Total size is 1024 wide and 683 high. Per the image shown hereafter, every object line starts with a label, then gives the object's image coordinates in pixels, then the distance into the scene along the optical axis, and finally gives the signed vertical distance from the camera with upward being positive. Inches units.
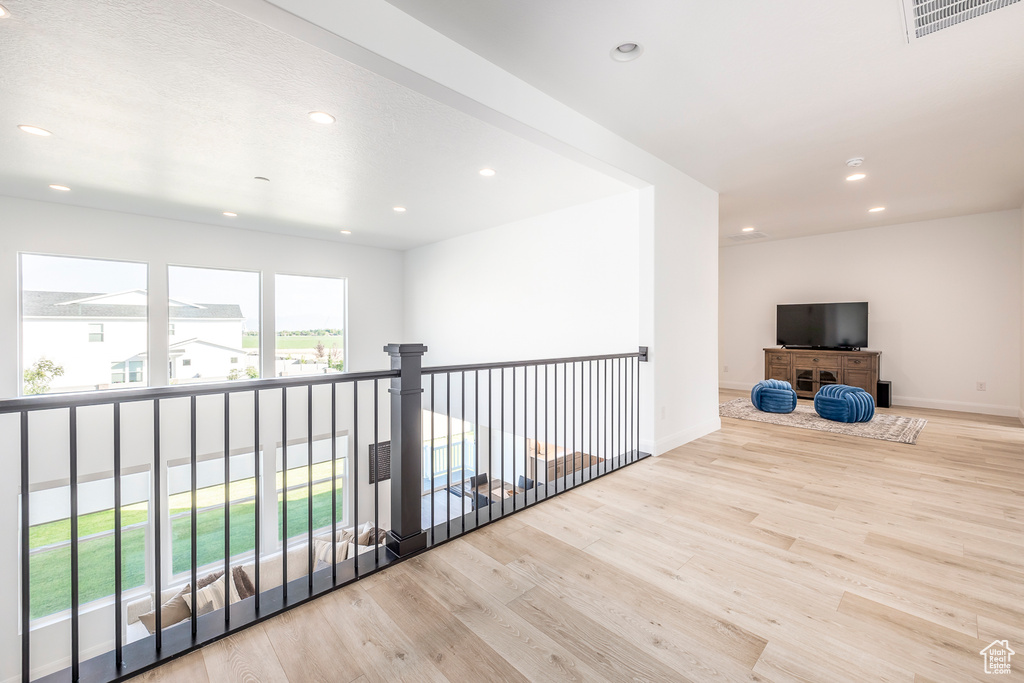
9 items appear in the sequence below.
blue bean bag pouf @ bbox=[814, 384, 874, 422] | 190.7 -28.4
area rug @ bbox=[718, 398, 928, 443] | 170.4 -36.1
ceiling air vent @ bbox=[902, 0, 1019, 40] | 75.1 +57.4
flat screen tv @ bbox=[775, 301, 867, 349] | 242.8 +8.4
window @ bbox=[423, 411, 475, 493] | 278.7 -80.1
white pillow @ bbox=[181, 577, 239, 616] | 184.2 -110.2
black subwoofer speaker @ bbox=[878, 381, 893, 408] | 230.1 -28.2
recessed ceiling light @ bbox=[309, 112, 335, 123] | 107.0 +55.8
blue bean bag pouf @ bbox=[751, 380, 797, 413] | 210.2 -27.3
